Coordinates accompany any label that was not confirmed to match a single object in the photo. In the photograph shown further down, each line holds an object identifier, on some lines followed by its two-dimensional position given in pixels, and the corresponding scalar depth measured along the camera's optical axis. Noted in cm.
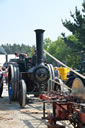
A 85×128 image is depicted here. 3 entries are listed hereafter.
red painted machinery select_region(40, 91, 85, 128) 427
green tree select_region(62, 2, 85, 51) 2822
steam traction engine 873
